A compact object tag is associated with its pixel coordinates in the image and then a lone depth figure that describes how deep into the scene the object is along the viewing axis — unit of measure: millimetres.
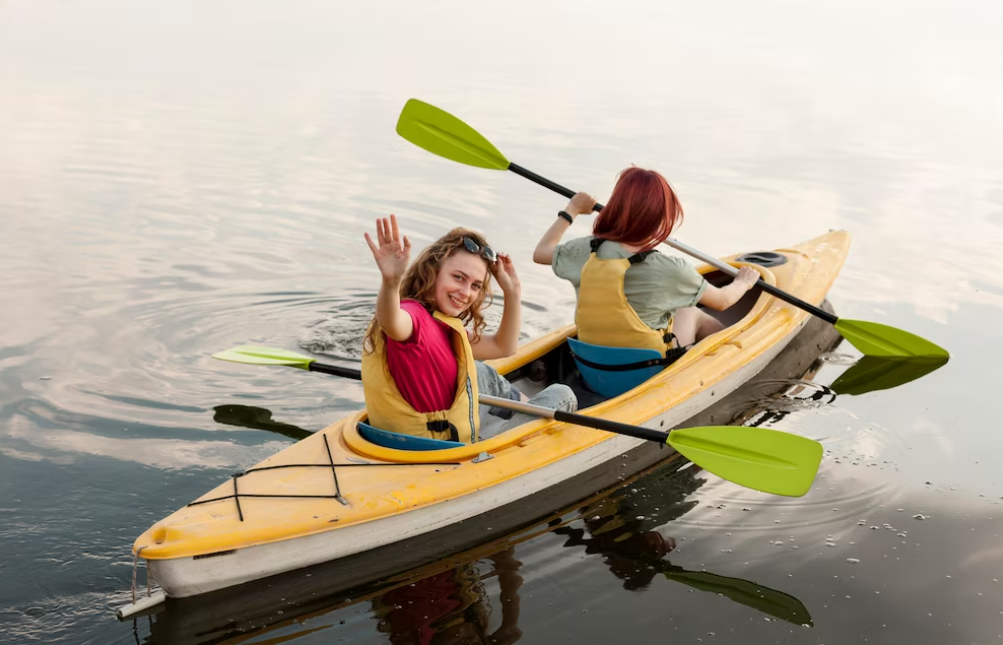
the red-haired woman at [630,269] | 4383
